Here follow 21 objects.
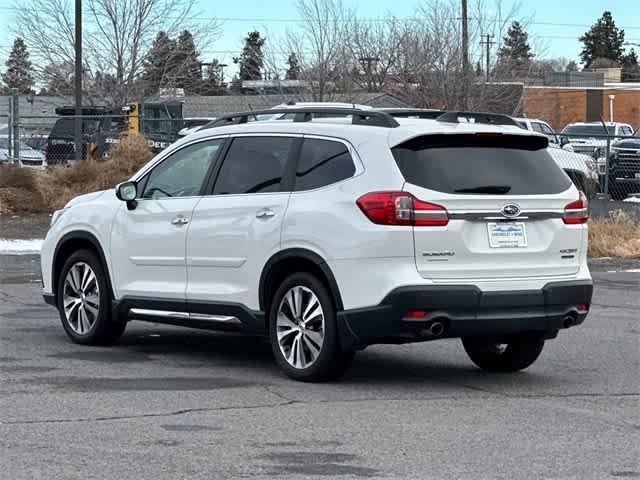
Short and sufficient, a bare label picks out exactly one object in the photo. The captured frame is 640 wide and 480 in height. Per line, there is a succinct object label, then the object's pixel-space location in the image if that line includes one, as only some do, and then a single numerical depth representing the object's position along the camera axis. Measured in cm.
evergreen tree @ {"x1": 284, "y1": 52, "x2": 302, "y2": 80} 4794
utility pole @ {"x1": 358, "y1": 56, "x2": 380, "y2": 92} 4859
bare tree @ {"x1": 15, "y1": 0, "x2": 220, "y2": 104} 4597
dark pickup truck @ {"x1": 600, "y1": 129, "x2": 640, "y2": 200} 3050
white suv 873
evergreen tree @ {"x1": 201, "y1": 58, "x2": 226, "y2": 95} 8400
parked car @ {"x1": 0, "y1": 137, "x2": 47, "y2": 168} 3447
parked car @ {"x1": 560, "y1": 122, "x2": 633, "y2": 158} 3431
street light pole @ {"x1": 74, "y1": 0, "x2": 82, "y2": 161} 3603
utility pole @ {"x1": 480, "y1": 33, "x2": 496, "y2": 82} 4555
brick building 8019
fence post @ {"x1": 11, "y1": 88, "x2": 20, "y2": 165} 2831
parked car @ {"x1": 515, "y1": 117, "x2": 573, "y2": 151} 3319
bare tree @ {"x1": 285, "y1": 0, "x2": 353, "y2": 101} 4684
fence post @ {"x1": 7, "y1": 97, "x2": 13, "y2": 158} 2848
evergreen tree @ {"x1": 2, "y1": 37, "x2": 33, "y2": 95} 4999
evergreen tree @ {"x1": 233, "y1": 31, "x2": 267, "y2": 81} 5200
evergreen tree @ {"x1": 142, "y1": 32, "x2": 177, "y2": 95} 4812
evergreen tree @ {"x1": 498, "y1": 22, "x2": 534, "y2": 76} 4778
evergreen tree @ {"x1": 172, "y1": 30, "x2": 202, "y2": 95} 4908
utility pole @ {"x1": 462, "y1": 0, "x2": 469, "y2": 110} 4156
